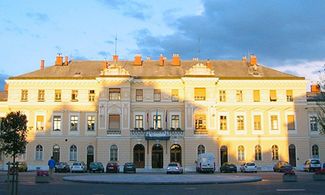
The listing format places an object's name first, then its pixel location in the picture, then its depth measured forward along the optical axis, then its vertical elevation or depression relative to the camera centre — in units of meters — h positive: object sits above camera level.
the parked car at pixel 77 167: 52.28 -2.42
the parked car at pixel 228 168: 53.72 -2.63
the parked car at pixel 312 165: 53.50 -2.25
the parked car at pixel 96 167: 53.62 -2.48
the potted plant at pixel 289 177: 31.45 -2.22
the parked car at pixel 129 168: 52.34 -2.54
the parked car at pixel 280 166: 53.70 -2.39
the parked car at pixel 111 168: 53.00 -2.57
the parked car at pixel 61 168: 53.66 -2.59
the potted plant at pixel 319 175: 32.12 -2.13
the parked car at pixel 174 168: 47.98 -2.37
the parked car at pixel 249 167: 53.91 -2.54
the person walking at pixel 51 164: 40.25 -1.61
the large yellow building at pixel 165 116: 59.03 +4.43
